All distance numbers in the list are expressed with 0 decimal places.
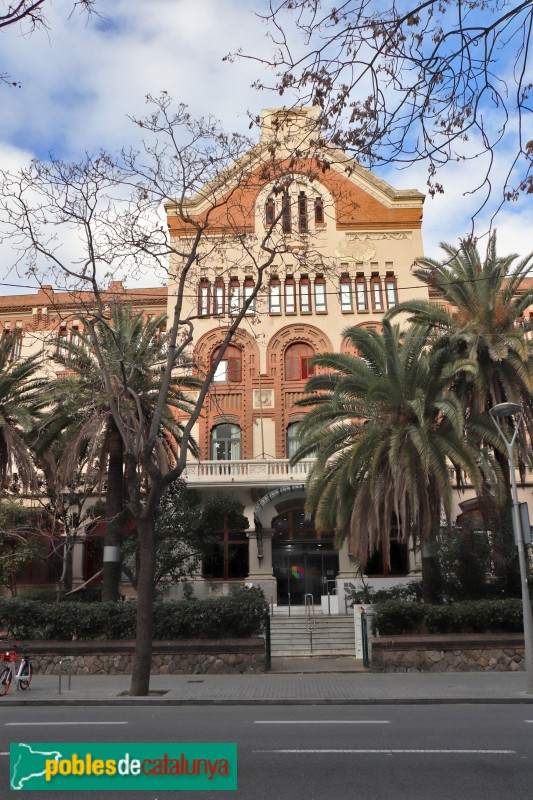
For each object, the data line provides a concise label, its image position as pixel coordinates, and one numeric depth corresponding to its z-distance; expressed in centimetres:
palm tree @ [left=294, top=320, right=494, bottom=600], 1917
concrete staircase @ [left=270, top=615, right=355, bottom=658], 2273
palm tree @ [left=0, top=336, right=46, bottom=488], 2366
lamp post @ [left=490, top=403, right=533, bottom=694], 1442
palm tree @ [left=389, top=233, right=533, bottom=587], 2111
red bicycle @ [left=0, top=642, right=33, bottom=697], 1552
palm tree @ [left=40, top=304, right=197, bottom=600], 2198
